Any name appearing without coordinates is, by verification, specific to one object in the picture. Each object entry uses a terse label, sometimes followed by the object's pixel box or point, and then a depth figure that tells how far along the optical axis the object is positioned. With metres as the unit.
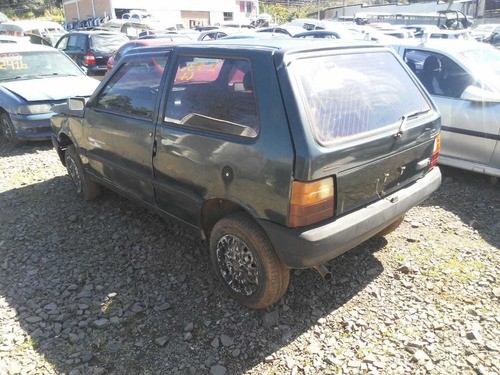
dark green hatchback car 2.34
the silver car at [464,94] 4.43
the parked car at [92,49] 11.55
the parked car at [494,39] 18.18
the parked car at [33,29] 23.44
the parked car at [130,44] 10.07
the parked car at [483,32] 18.58
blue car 6.20
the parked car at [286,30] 14.00
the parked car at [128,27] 20.50
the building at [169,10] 38.97
